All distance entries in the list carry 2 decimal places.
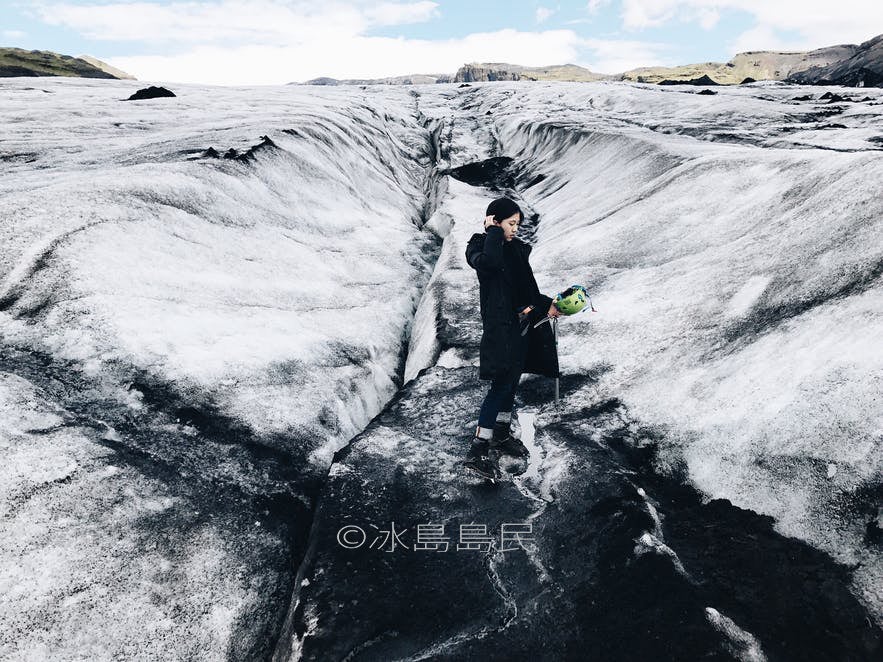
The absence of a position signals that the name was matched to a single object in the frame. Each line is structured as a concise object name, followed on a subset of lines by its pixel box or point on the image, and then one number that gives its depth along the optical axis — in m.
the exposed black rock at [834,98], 17.08
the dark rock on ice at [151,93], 18.74
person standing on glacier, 3.98
